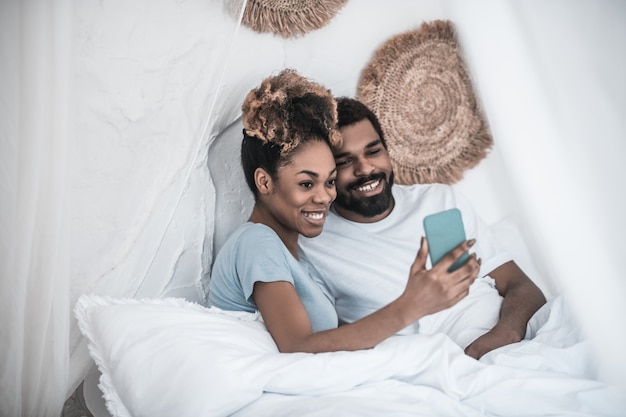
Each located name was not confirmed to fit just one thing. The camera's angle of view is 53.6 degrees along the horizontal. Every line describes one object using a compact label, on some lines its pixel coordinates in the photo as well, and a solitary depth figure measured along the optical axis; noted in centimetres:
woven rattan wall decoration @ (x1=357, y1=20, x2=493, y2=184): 190
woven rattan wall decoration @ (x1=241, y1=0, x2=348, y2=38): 161
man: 149
